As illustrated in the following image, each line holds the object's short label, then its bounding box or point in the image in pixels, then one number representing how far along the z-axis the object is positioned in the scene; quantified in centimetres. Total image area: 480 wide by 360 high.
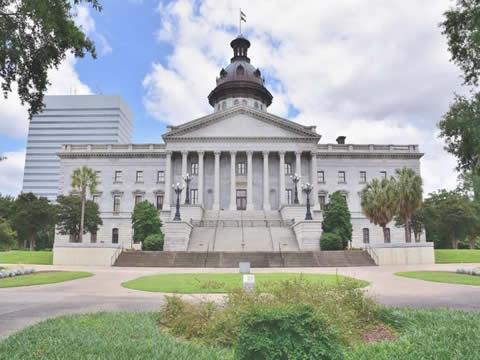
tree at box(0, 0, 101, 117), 951
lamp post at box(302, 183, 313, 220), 4104
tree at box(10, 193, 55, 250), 5491
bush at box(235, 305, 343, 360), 515
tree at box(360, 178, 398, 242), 3853
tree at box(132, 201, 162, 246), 4169
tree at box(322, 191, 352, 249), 4294
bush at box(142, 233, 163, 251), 3898
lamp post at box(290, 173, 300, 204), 4624
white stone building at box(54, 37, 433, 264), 5859
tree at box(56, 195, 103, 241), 5259
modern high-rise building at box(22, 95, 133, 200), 14862
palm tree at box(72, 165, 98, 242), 4324
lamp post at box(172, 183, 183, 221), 4214
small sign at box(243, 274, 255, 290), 1106
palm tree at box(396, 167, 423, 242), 3766
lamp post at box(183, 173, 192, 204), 5562
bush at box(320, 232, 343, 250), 3909
